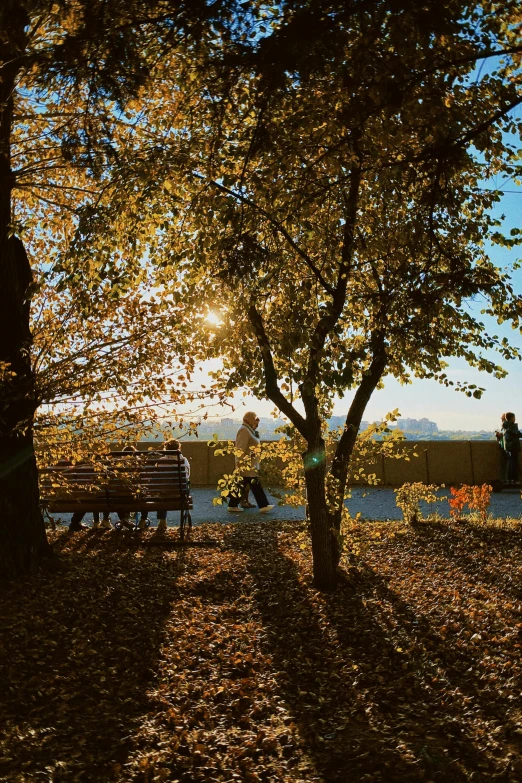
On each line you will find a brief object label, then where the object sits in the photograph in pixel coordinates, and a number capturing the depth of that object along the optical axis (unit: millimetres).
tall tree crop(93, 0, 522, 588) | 5133
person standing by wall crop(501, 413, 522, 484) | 16609
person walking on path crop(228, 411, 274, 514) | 12836
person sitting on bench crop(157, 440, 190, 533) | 10617
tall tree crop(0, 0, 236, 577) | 5184
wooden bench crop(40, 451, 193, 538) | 9852
